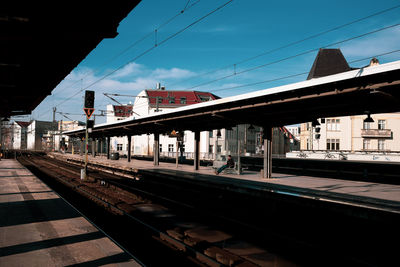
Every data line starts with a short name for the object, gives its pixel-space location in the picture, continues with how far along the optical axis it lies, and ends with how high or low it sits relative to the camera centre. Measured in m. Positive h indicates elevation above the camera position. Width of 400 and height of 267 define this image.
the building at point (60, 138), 100.59 +0.86
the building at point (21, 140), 143.79 +0.96
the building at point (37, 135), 132.62 +3.04
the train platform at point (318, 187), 11.91 -2.19
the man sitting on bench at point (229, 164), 25.02 -1.63
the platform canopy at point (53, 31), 6.68 +2.61
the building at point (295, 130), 139.20 +6.09
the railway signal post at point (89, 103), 18.70 +2.27
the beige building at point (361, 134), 51.22 +1.64
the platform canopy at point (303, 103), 12.73 +2.13
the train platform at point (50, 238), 6.59 -2.35
